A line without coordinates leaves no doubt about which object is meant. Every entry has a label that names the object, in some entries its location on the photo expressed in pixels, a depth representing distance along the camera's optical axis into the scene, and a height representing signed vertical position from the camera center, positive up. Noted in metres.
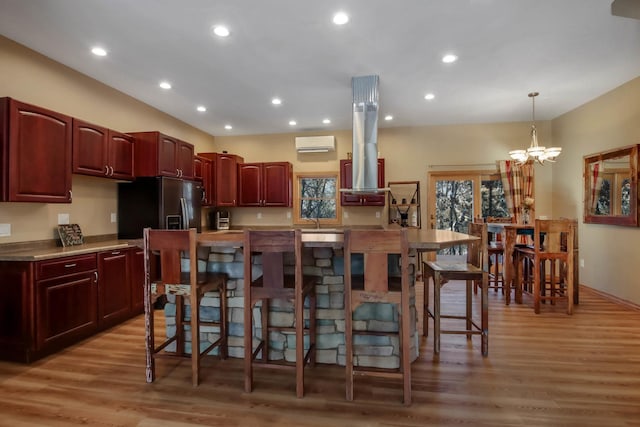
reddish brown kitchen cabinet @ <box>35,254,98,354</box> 2.57 -0.77
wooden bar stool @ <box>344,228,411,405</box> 1.93 -0.45
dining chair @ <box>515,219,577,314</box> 3.60 -0.47
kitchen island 2.43 -0.81
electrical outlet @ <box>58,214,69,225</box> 3.31 -0.06
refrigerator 3.90 +0.09
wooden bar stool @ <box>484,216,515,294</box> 4.56 -0.55
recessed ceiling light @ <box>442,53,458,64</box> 3.24 +1.61
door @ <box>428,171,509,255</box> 5.75 +0.26
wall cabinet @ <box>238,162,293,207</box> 5.96 +0.54
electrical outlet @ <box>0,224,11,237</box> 2.81 -0.15
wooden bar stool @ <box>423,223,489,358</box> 2.61 -0.54
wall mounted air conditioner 5.88 +1.29
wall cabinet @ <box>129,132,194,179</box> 3.90 +0.74
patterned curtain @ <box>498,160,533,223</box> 5.47 +0.52
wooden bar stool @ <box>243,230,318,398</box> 2.04 -0.48
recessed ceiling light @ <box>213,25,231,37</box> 2.73 +1.60
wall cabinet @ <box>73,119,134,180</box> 3.19 +0.67
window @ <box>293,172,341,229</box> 6.19 +0.28
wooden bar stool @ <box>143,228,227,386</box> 2.15 -0.49
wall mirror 3.88 +0.33
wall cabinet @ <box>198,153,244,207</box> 5.59 +0.63
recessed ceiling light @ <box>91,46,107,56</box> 3.04 +1.58
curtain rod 5.69 +0.85
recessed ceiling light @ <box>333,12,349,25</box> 2.55 +1.60
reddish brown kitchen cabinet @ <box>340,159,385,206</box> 5.70 +0.31
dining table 4.07 -0.45
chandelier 4.28 +0.82
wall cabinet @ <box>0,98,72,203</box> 2.59 +0.52
